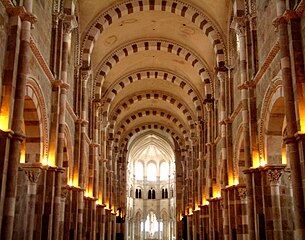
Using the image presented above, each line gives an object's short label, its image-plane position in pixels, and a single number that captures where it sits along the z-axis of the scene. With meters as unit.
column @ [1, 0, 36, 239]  7.80
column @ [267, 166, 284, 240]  10.90
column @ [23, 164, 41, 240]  10.29
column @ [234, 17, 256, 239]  11.71
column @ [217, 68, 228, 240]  15.58
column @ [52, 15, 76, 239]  11.73
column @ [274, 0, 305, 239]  8.04
